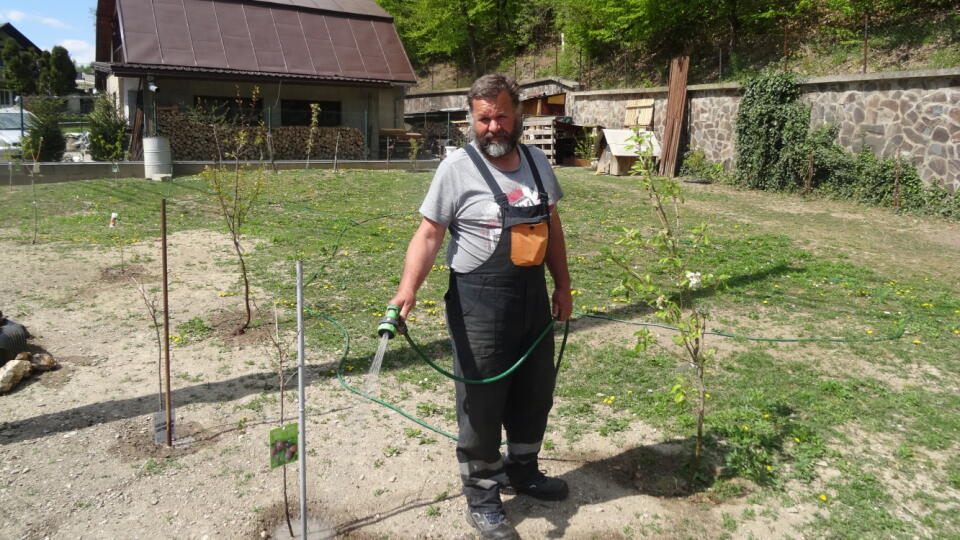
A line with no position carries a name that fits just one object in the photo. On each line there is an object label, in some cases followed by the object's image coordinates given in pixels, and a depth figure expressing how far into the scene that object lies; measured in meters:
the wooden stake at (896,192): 12.41
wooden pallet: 21.14
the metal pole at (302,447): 2.79
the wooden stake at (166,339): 3.53
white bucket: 14.63
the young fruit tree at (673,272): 3.36
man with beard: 2.83
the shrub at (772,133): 14.56
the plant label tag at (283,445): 2.76
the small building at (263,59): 17.55
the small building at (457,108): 24.27
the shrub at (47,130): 16.38
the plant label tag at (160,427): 3.70
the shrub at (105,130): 17.05
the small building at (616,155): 17.84
